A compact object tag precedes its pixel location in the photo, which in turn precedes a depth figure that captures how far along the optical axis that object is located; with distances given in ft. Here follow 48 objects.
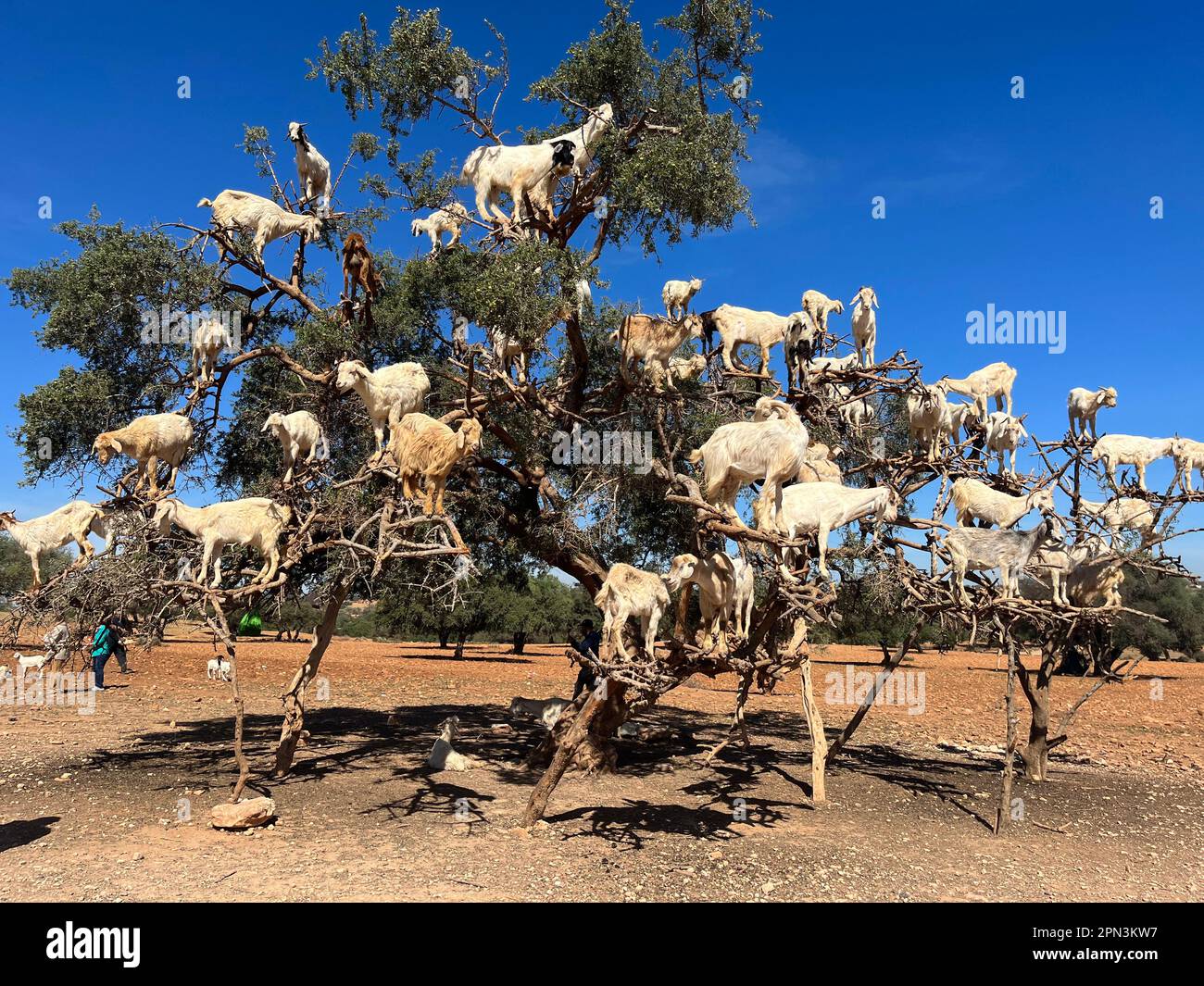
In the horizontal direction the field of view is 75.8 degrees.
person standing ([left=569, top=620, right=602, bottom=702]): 43.69
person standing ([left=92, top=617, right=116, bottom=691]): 54.82
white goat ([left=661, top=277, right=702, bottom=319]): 38.14
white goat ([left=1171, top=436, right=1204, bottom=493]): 37.65
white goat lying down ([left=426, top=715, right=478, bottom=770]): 43.04
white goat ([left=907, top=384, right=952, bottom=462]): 34.09
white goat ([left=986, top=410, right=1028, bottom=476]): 37.42
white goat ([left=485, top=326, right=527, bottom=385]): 34.19
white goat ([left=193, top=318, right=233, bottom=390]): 34.53
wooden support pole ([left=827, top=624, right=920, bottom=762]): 37.68
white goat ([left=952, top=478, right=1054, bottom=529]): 32.42
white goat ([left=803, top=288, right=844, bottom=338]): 37.17
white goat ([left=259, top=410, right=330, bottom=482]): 31.78
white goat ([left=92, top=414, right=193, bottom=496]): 31.55
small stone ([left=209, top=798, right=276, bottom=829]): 29.99
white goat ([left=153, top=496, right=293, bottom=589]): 30.63
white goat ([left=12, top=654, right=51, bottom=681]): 73.26
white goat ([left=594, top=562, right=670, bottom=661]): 30.09
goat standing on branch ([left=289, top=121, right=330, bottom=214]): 36.78
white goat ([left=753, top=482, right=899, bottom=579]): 26.91
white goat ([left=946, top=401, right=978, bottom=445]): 37.60
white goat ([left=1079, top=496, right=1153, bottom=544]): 35.96
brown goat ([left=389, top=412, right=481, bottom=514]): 28.12
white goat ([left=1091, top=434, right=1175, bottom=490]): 37.76
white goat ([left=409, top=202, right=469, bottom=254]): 36.52
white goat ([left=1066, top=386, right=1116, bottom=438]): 38.22
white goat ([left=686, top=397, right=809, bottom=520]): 25.14
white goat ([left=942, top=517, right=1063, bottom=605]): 32.40
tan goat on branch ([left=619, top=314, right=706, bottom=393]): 36.94
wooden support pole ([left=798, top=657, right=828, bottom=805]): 38.27
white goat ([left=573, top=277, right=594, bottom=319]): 34.26
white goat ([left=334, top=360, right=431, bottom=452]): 30.73
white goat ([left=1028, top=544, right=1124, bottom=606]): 35.96
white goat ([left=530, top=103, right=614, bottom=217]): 35.63
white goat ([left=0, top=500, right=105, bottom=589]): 32.19
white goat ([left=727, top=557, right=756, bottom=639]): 29.63
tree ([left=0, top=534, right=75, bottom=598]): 77.63
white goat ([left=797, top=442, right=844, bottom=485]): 34.55
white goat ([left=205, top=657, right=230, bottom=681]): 76.03
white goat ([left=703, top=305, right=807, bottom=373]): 37.73
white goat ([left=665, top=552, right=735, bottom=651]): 28.60
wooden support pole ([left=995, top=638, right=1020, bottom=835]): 31.81
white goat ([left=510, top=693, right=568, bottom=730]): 61.52
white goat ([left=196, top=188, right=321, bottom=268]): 34.86
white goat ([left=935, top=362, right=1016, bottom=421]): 38.52
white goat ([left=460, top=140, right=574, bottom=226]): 34.78
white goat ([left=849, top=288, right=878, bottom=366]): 36.55
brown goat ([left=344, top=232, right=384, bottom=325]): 36.50
